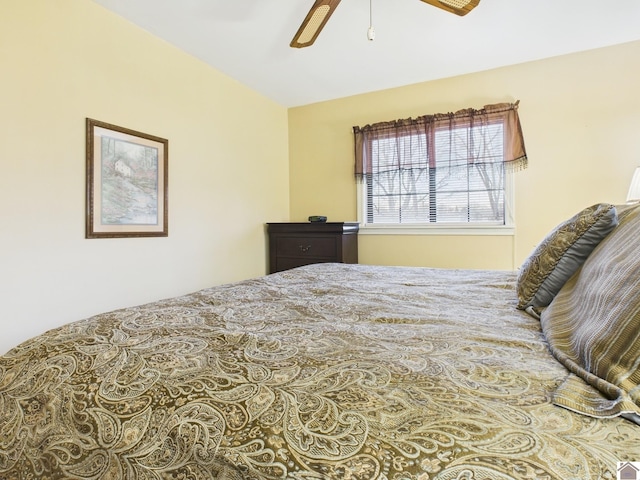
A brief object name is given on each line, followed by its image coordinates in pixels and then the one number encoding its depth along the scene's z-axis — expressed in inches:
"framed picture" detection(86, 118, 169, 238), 86.7
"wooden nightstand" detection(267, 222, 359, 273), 133.3
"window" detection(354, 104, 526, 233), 125.1
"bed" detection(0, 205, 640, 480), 18.0
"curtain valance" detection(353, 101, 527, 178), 120.8
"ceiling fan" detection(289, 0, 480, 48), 68.6
